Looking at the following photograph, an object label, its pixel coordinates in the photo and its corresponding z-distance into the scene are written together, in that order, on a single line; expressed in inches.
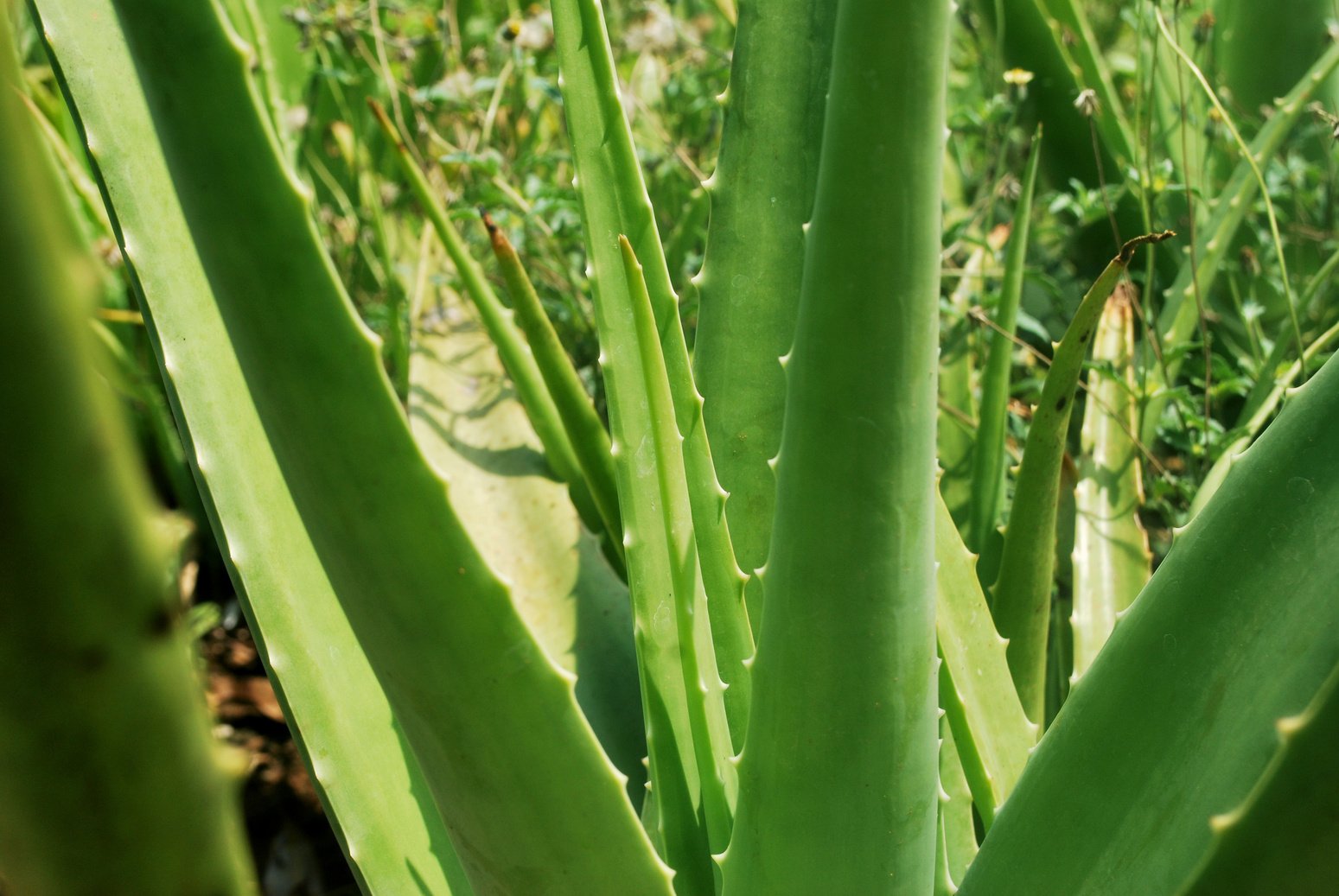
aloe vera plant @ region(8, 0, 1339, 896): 13.1
